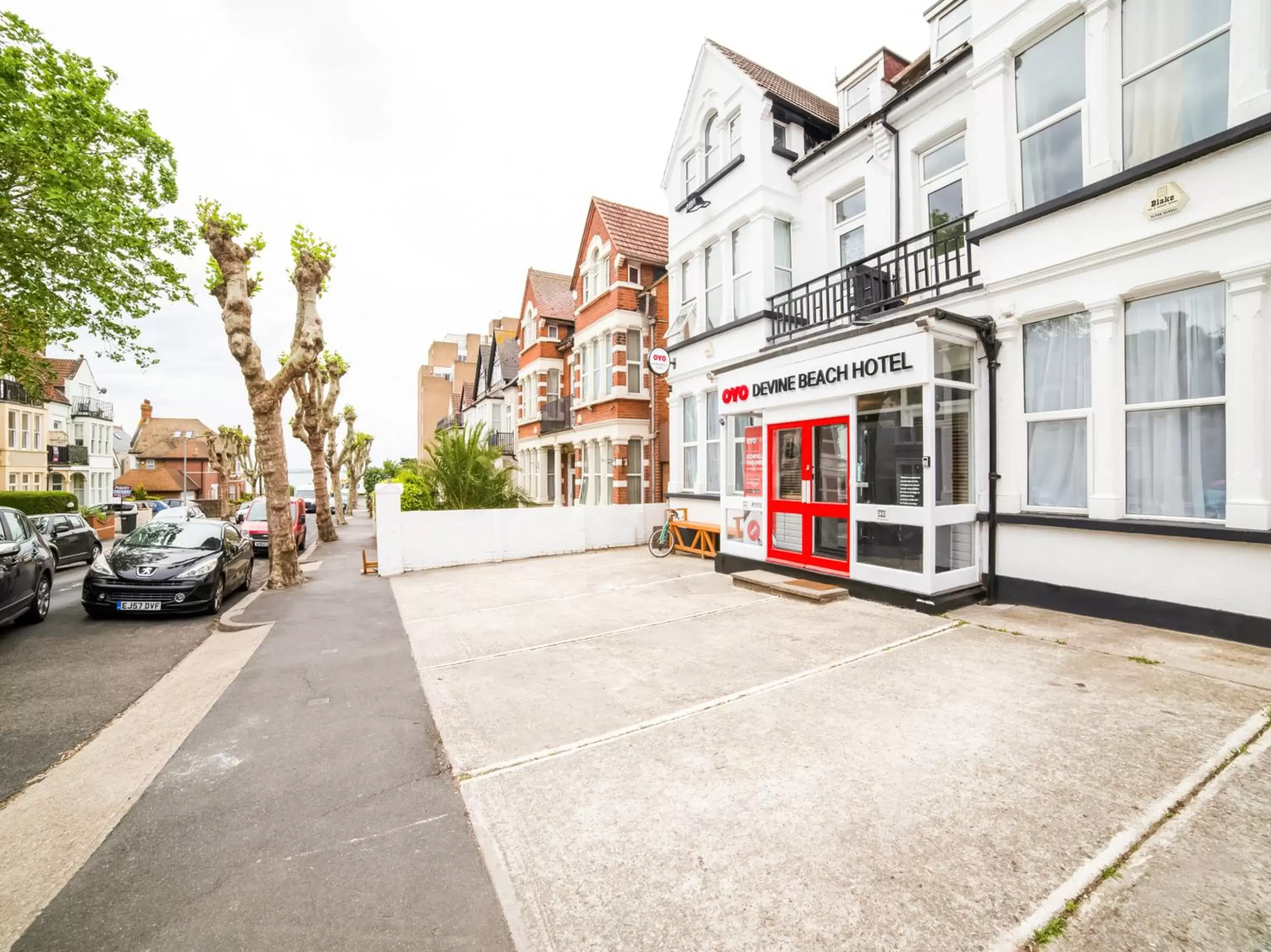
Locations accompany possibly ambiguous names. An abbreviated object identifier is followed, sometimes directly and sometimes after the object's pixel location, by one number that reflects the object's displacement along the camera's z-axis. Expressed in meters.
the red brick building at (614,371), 17.62
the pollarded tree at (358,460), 41.12
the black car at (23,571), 7.45
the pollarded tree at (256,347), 10.84
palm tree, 14.87
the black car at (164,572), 8.55
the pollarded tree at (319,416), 19.86
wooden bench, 12.45
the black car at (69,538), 14.62
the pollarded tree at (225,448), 32.75
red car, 17.55
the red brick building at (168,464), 60.88
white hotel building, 5.47
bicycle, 13.28
